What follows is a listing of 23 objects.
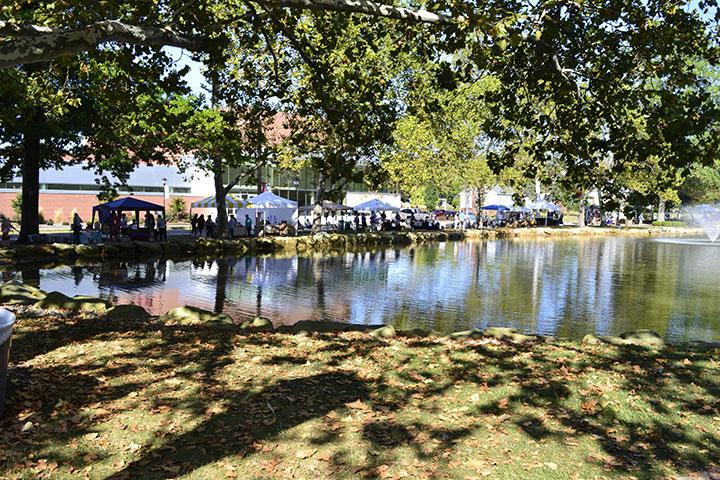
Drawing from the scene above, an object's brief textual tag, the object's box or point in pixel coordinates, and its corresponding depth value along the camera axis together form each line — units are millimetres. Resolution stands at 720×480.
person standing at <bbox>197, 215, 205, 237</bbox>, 32531
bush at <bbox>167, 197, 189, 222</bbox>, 49500
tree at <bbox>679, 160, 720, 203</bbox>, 59469
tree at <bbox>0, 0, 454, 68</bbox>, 4629
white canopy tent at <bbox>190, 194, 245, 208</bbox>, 33438
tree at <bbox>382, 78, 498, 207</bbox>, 36875
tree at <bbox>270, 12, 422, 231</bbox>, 7875
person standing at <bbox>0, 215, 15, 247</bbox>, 22644
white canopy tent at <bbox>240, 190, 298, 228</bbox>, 34216
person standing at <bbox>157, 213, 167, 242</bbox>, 27766
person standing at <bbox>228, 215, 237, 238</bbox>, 31741
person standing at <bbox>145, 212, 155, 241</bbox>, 27873
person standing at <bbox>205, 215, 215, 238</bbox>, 31828
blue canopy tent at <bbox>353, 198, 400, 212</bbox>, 43031
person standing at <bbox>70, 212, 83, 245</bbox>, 24781
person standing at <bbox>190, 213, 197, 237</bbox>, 32938
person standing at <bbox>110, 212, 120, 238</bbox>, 28125
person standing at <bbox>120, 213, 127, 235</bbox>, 27470
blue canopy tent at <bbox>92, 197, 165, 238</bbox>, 27062
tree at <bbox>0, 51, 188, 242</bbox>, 16469
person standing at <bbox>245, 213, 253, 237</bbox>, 33116
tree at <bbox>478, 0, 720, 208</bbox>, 7312
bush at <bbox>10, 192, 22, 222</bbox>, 40781
